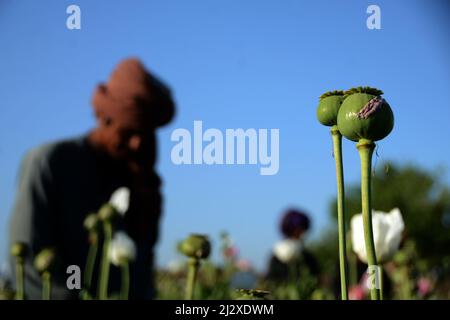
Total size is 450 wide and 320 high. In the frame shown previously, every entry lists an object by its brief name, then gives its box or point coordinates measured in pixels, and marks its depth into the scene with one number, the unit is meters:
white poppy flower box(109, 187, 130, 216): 1.55
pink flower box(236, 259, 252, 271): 4.11
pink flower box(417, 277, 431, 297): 1.98
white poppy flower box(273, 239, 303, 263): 3.02
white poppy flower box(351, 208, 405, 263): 1.28
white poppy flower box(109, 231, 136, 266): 1.72
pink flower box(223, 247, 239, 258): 3.19
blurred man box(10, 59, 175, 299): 2.27
